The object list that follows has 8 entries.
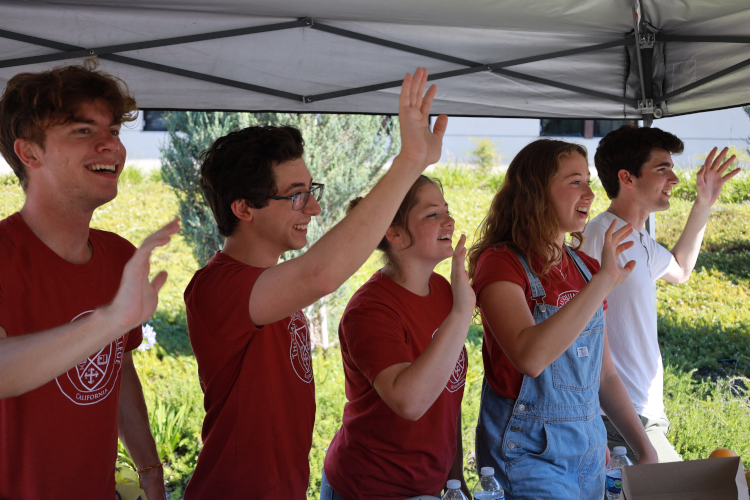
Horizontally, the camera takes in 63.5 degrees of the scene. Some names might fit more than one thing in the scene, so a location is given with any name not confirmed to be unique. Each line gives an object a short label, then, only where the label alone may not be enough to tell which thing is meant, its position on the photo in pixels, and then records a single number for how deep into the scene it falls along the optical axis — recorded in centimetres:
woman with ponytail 157
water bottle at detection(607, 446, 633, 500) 184
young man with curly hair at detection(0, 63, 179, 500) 139
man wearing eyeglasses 127
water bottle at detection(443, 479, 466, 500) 165
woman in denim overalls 178
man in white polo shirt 270
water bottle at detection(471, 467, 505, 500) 158
